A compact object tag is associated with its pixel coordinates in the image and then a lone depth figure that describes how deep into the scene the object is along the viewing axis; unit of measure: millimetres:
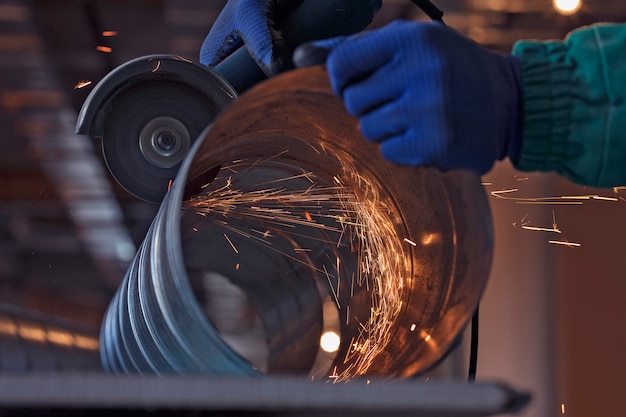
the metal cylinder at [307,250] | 984
